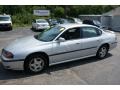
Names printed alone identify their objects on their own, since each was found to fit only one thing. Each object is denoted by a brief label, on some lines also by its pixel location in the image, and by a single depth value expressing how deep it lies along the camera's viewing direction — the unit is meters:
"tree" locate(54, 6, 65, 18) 21.85
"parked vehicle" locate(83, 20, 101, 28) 11.17
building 12.43
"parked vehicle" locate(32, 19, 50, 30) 10.45
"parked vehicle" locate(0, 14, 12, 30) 10.62
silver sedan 2.79
